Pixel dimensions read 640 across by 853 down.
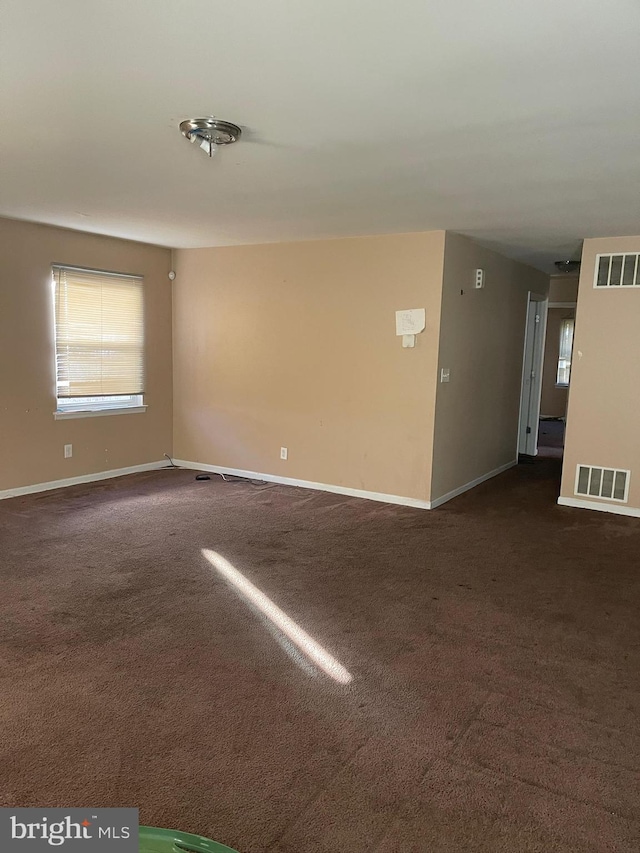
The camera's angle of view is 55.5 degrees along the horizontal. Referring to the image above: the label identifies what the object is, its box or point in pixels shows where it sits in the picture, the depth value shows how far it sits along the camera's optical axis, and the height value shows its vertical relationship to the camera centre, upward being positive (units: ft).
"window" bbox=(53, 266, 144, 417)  18.01 -0.09
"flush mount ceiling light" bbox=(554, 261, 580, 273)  20.61 +3.05
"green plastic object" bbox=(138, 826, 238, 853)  5.37 -4.45
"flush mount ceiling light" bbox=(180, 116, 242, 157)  8.34 +2.93
